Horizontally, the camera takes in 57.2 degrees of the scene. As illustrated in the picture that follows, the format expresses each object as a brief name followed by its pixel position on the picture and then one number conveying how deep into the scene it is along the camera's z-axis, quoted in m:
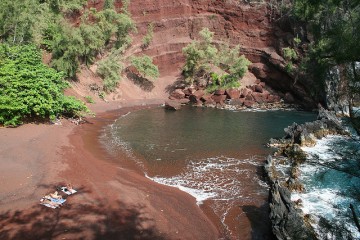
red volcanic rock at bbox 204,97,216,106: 41.53
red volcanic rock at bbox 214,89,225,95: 42.62
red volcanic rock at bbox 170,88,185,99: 43.59
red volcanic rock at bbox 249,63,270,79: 47.69
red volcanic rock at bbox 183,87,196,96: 43.62
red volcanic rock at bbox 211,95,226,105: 41.97
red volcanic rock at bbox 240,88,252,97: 43.25
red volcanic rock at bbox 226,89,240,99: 42.44
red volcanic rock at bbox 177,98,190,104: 42.25
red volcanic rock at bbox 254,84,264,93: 44.58
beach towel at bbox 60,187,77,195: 13.87
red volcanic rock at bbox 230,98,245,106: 41.69
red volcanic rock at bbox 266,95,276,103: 43.43
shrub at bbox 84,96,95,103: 33.52
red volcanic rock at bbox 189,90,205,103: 42.12
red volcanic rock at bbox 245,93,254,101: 42.83
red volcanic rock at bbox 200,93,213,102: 41.91
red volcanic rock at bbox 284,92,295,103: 44.34
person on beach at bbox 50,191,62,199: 13.16
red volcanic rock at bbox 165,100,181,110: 37.22
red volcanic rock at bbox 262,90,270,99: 43.68
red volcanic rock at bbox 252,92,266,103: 42.80
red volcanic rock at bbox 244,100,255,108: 41.25
